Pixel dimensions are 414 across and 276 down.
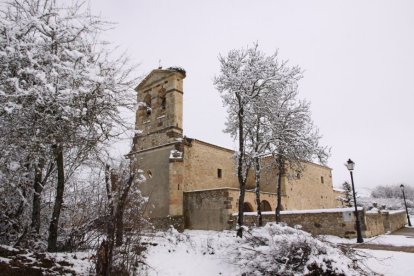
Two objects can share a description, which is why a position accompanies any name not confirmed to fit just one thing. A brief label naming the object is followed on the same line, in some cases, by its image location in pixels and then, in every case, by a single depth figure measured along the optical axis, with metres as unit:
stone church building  18.31
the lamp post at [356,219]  13.21
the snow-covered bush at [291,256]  7.52
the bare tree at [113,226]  5.93
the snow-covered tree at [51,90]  5.74
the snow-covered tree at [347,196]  33.59
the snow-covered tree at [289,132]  15.01
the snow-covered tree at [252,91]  14.05
